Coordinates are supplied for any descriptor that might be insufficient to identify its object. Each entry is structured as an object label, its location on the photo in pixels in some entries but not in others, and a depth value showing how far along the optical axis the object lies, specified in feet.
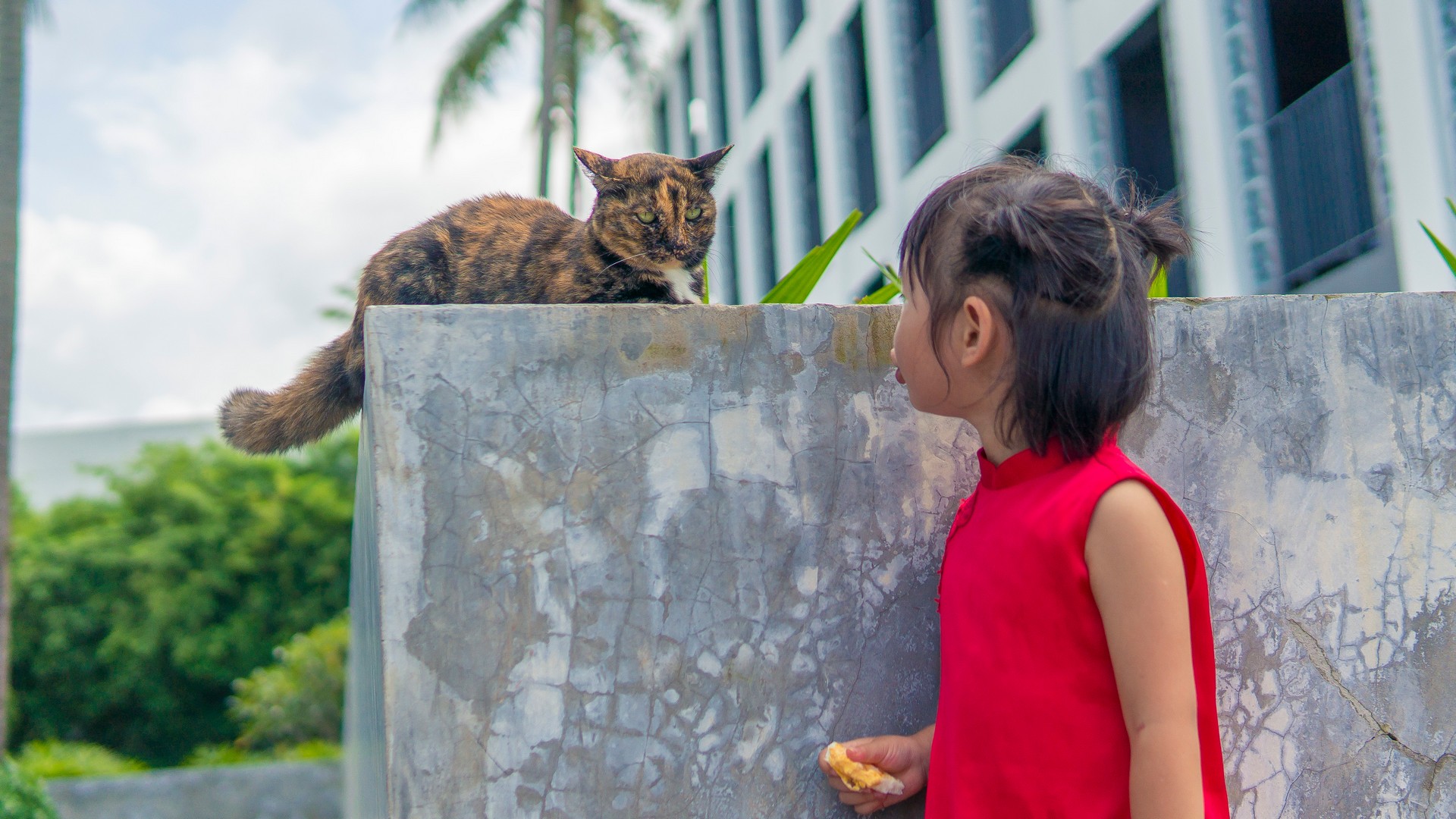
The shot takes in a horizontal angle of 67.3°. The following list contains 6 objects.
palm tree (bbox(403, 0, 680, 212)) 42.22
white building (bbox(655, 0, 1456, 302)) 16.58
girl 3.71
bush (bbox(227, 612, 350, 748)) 42.80
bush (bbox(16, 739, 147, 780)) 36.45
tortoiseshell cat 7.40
